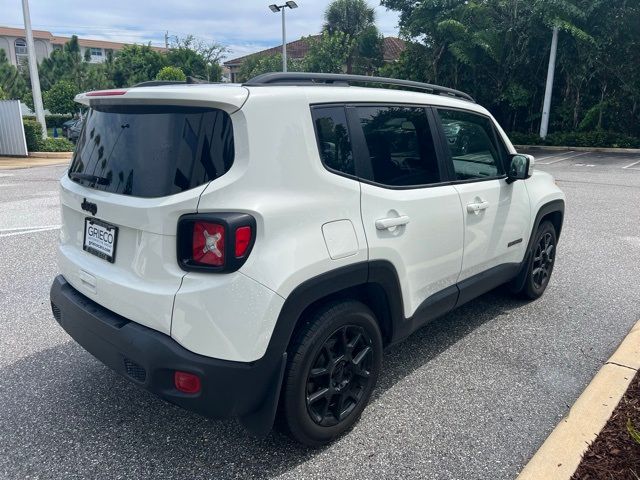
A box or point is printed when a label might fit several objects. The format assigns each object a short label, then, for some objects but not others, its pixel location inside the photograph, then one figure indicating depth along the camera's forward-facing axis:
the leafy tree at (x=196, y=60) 48.12
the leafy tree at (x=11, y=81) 42.56
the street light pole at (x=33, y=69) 17.64
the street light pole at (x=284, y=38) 24.35
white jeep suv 2.11
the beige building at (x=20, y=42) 73.83
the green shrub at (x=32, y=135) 18.30
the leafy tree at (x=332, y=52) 34.28
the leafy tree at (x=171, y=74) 33.88
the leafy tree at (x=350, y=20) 34.38
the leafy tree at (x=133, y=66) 45.41
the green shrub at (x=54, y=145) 18.41
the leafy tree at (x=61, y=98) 35.41
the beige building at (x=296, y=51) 41.66
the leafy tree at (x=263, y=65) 40.17
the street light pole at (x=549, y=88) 20.31
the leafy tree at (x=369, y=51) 33.00
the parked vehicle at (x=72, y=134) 17.92
